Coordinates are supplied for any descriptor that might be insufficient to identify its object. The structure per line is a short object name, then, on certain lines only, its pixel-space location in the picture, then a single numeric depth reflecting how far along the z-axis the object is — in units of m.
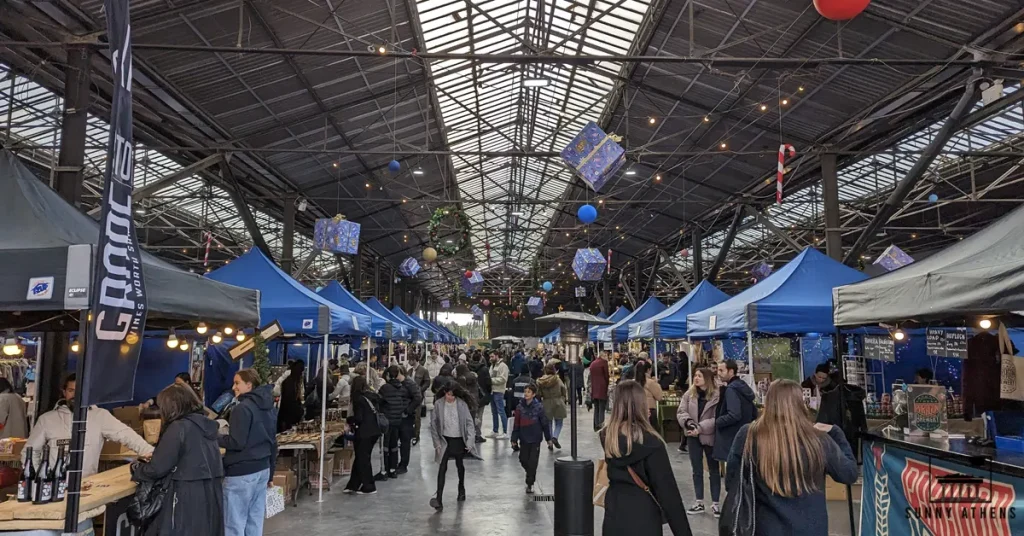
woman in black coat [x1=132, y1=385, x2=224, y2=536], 4.06
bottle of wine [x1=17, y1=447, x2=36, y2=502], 4.05
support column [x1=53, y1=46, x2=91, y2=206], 7.46
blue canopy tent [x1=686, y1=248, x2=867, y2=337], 7.40
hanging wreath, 13.34
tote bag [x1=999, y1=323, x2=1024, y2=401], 4.64
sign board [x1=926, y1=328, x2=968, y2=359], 6.35
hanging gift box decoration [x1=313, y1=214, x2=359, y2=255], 13.19
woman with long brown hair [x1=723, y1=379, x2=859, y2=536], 2.93
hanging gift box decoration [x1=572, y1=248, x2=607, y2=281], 16.36
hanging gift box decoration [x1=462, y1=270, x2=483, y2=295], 21.09
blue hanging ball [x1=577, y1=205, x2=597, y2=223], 12.96
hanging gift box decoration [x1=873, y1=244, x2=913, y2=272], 12.44
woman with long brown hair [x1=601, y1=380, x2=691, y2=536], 3.44
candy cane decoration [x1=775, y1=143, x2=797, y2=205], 10.19
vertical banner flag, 2.86
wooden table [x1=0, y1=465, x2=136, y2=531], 3.74
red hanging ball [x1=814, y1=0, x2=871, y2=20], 4.92
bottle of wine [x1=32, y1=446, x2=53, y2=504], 3.99
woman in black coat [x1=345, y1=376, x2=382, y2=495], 7.92
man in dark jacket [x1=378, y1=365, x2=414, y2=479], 8.88
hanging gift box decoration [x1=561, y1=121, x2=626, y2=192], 8.91
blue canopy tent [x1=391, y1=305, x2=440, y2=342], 18.59
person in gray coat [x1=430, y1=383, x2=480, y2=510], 7.41
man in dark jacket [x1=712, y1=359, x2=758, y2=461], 5.91
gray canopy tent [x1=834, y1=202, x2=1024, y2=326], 3.41
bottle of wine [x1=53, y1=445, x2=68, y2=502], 4.09
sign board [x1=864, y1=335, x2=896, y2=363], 9.43
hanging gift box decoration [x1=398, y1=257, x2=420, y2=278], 18.36
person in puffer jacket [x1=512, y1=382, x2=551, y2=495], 7.80
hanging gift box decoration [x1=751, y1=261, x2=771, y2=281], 21.01
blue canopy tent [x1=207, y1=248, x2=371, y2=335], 7.71
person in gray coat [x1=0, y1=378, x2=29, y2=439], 7.53
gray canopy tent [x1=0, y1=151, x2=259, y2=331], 3.30
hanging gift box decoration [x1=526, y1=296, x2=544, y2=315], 28.52
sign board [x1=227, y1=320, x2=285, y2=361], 6.98
